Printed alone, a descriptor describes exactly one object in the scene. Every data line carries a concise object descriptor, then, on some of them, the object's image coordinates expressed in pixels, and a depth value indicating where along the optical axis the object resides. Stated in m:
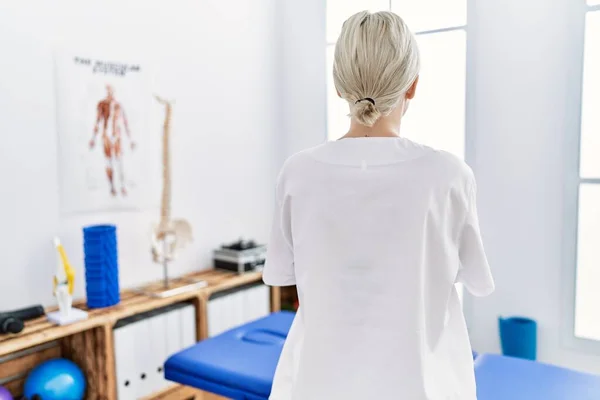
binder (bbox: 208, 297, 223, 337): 2.71
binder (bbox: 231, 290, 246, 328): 2.84
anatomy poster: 2.38
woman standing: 1.03
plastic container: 2.63
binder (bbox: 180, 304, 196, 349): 2.57
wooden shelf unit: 2.06
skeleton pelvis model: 2.63
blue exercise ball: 2.06
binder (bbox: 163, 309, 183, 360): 2.50
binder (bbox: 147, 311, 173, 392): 2.42
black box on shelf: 2.96
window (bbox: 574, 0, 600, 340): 2.53
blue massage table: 1.74
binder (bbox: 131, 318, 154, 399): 2.34
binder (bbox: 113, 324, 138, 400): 2.26
